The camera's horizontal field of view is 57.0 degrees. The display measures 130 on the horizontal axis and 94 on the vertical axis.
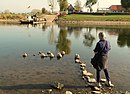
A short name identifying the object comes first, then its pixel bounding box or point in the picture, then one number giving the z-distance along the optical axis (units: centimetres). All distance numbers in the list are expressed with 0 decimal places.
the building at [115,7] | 8101
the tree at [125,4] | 6769
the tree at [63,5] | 5722
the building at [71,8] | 6807
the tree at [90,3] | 7104
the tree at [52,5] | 6138
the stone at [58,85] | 616
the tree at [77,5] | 7050
